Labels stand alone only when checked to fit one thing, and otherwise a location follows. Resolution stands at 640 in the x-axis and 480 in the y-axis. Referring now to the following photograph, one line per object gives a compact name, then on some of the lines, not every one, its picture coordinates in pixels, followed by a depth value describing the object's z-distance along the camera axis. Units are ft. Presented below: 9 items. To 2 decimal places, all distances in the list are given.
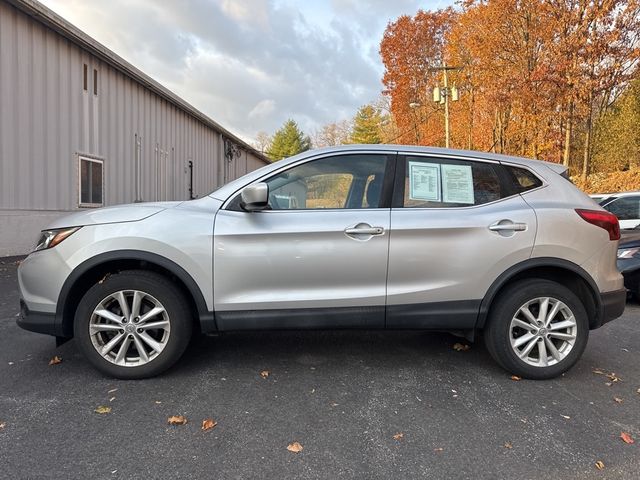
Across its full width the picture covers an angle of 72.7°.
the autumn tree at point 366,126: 158.71
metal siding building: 27.43
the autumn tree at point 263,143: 216.74
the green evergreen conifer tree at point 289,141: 199.72
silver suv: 10.32
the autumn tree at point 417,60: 101.14
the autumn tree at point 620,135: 68.39
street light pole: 68.49
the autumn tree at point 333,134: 172.86
